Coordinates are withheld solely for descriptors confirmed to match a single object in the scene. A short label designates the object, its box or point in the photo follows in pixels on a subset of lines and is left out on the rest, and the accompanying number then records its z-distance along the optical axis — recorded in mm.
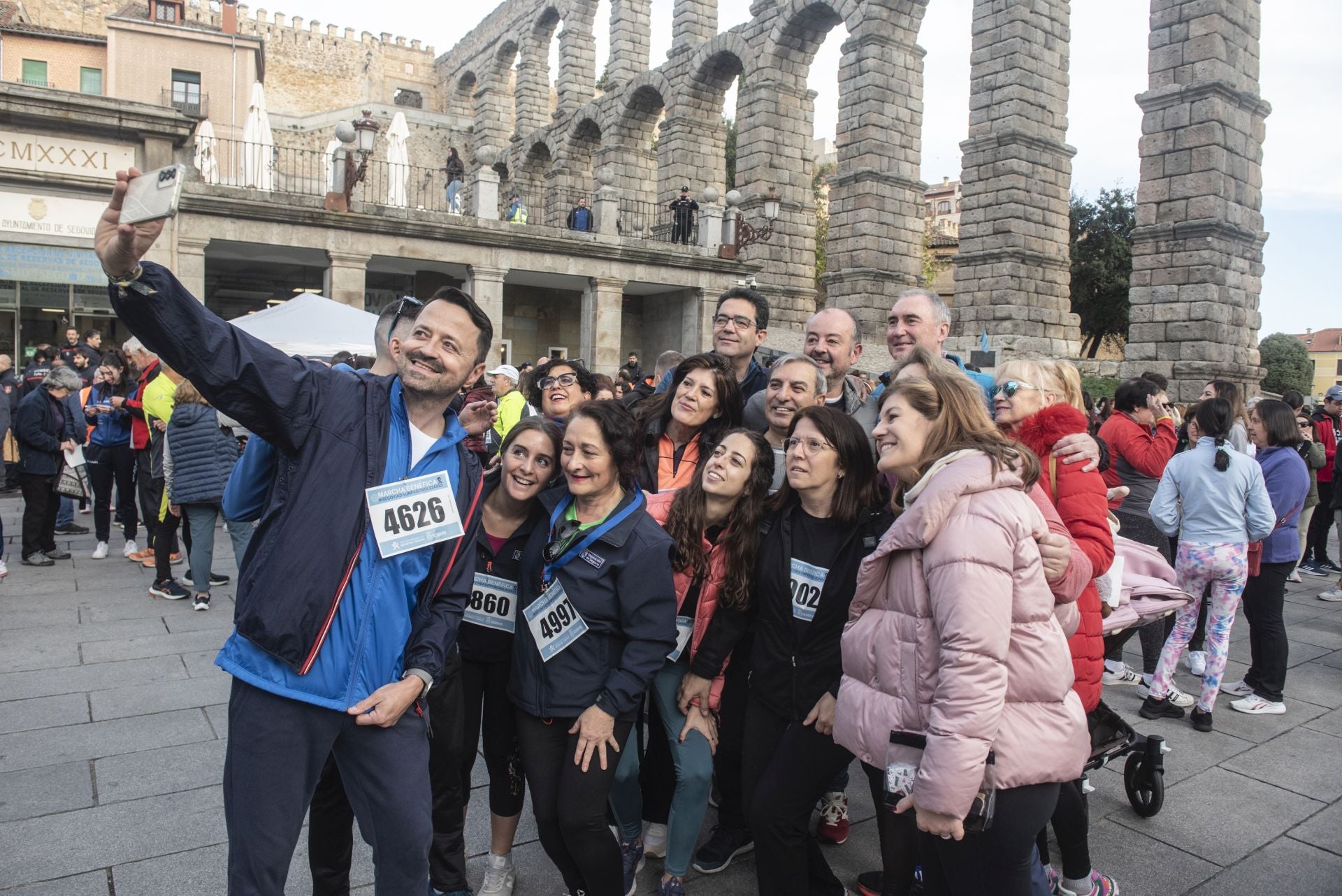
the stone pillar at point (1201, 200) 15633
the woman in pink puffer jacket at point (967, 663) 2221
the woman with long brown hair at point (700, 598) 3299
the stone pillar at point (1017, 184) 19938
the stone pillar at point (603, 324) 19438
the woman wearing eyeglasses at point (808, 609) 3014
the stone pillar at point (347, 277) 16766
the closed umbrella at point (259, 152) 17484
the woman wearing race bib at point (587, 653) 2926
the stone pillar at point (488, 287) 18156
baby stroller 3654
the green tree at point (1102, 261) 36000
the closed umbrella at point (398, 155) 19188
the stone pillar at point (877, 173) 22328
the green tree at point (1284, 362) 45438
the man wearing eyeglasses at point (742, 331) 4566
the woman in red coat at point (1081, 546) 3127
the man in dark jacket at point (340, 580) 2205
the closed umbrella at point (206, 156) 15969
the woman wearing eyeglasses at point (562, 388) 4961
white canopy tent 11094
